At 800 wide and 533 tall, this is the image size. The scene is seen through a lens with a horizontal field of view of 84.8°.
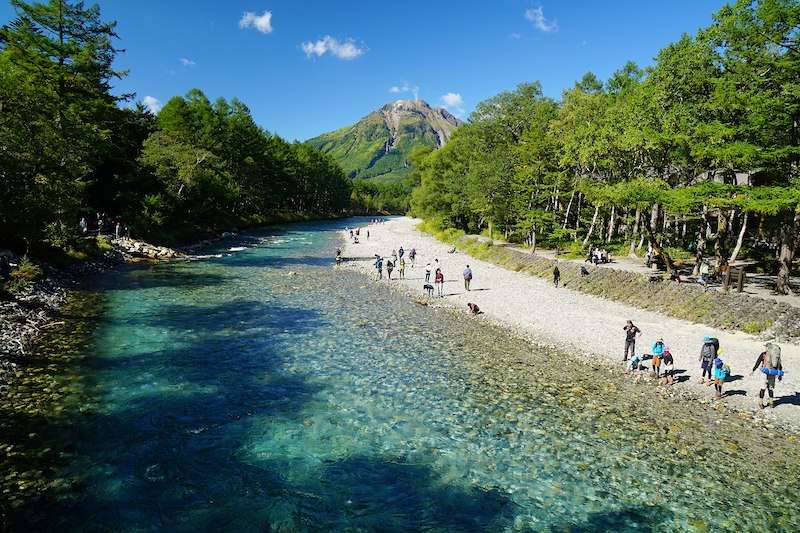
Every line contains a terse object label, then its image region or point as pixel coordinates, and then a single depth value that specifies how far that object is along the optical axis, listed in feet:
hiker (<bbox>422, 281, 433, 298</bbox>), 112.47
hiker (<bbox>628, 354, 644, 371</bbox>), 63.46
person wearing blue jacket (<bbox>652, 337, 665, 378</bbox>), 61.00
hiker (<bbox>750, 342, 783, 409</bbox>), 50.39
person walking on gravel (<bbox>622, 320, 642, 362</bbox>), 66.23
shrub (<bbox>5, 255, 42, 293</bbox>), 82.99
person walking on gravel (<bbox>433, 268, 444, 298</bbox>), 115.34
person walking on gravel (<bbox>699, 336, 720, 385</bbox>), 57.00
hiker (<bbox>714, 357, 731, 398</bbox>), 54.19
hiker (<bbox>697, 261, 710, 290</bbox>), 92.48
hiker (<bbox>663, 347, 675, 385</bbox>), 59.80
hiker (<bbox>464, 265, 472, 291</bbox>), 118.11
